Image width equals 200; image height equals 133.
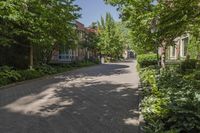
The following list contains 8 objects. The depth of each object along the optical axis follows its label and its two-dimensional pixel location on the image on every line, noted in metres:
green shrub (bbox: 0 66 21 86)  7.44
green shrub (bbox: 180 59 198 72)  9.05
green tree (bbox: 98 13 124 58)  28.20
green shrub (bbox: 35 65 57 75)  10.51
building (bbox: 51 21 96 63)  20.63
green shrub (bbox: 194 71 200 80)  6.44
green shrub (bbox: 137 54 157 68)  11.98
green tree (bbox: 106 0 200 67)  4.40
